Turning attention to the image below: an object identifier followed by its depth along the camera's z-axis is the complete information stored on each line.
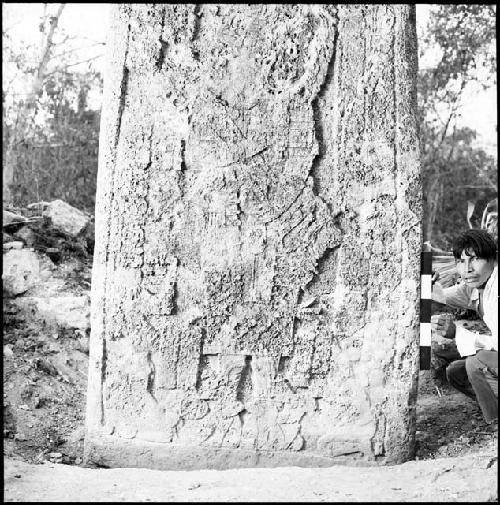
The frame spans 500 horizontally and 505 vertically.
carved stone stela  3.80
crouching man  3.61
